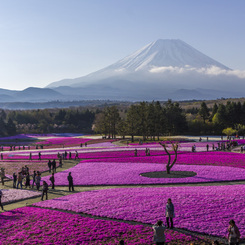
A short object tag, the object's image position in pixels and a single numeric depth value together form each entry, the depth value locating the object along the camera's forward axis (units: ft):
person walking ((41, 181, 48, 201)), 102.74
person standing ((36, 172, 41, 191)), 118.35
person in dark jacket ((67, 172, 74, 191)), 115.51
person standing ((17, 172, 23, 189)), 122.52
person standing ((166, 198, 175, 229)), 71.36
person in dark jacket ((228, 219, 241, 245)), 55.21
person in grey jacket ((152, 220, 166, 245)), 57.36
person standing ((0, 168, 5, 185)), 134.71
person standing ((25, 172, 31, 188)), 125.18
